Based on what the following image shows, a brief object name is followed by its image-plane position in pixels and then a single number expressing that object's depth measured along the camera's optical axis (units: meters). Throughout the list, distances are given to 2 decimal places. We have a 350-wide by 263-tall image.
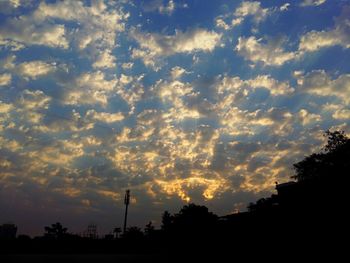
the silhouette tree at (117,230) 87.81
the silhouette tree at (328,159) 48.66
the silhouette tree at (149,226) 86.81
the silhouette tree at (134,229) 79.99
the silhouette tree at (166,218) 80.31
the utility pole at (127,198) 70.49
